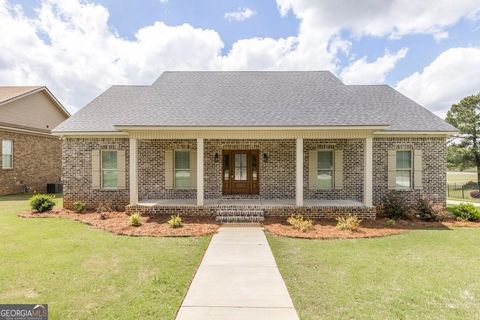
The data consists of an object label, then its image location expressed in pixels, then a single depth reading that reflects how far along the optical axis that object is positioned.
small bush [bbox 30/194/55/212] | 10.55
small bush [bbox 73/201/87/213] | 10.84
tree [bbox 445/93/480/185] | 22.88
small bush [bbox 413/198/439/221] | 9.59
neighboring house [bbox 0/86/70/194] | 15.88
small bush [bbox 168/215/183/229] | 8.53
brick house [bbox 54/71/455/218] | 10.95
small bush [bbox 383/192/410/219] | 9.85
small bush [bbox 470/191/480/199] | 19.08
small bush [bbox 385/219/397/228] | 8.98
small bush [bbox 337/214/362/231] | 8.35
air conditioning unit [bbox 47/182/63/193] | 17.67
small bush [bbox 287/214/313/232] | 8.29
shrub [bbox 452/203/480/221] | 9.73
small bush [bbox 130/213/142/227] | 8.68
